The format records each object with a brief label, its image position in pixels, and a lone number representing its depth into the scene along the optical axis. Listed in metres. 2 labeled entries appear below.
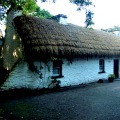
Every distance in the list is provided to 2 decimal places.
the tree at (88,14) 9.29
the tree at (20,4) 10.68
